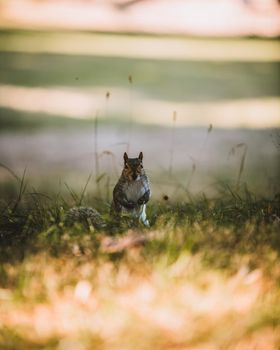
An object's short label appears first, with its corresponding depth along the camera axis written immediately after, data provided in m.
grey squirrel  7.80
